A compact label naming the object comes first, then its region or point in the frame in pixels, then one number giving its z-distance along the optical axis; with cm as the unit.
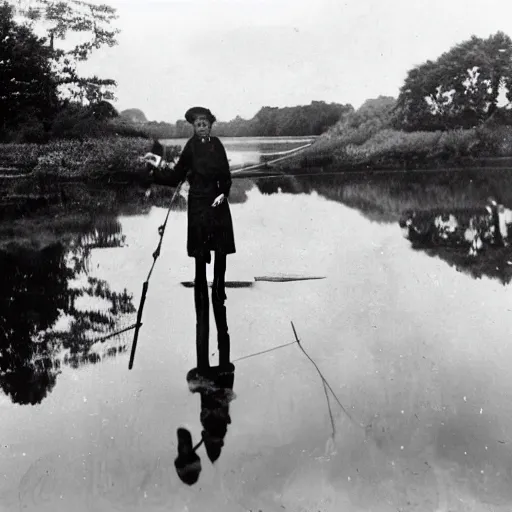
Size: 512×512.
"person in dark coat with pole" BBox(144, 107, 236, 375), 609
